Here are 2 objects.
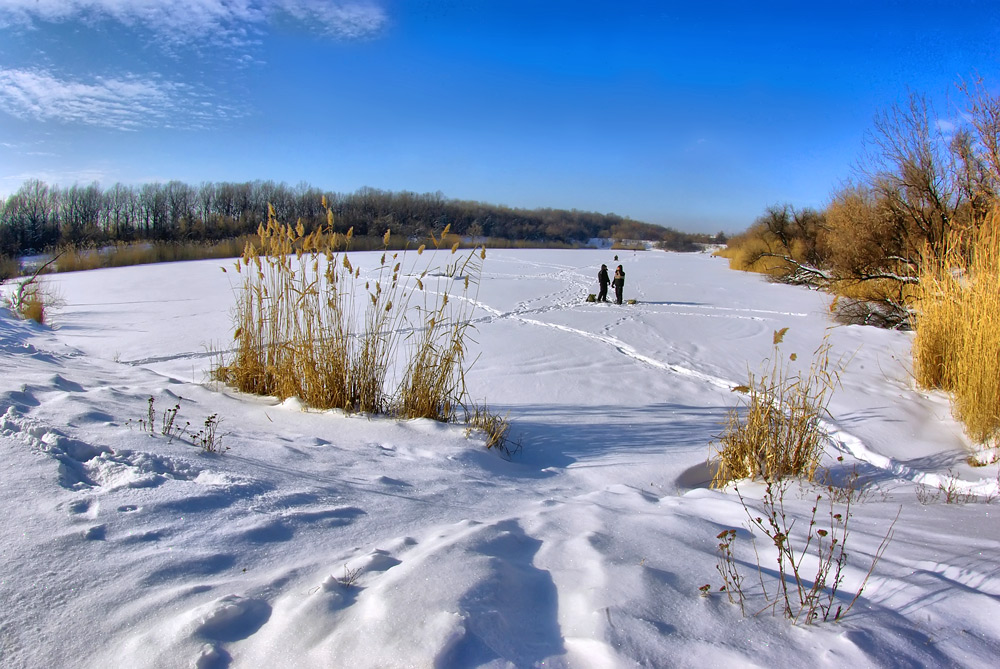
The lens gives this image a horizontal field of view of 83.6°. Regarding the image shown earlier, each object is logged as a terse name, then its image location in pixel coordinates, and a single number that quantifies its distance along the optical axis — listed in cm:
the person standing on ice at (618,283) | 1326
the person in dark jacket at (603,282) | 1338
